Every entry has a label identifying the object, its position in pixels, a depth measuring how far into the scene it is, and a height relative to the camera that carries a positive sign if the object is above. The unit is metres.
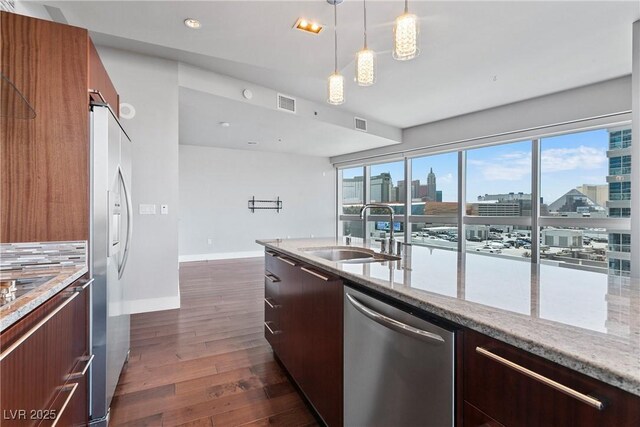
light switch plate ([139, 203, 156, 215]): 3.33 +0.02
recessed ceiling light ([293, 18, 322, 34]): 2.18 +1.41
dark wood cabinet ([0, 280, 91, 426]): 0.82 -0.52
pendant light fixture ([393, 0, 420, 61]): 1.53 +0.94
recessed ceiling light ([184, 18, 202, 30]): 2.17 +1.40
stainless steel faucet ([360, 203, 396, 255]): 2.08 -0.02
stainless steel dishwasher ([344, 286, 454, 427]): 0.87 -0.54
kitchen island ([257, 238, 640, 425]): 0.57 -0.27
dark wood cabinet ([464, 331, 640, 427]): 0.54 -0.38
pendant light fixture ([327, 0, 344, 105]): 2.07 +0.89
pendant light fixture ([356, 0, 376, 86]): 1.82 +0.91
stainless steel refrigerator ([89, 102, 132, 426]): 1.51 -0.23
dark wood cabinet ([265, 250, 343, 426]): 1.40 -0.67
